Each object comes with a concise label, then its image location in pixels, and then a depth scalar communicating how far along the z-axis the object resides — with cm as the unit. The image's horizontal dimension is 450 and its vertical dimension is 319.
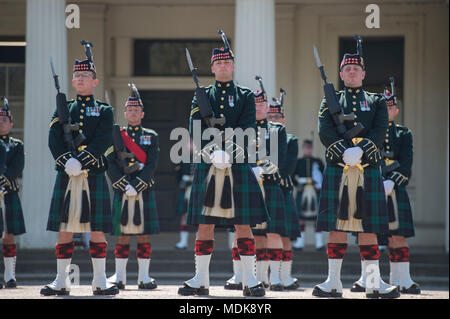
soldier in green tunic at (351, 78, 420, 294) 1878
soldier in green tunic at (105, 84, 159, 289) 1895
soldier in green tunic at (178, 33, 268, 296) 1523
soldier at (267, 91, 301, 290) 2005
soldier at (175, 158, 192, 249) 2795
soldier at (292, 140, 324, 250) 2875
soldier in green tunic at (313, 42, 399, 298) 1545
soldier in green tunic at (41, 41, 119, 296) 1567
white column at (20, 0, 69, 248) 2655
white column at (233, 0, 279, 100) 2653
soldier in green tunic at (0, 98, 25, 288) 1967
